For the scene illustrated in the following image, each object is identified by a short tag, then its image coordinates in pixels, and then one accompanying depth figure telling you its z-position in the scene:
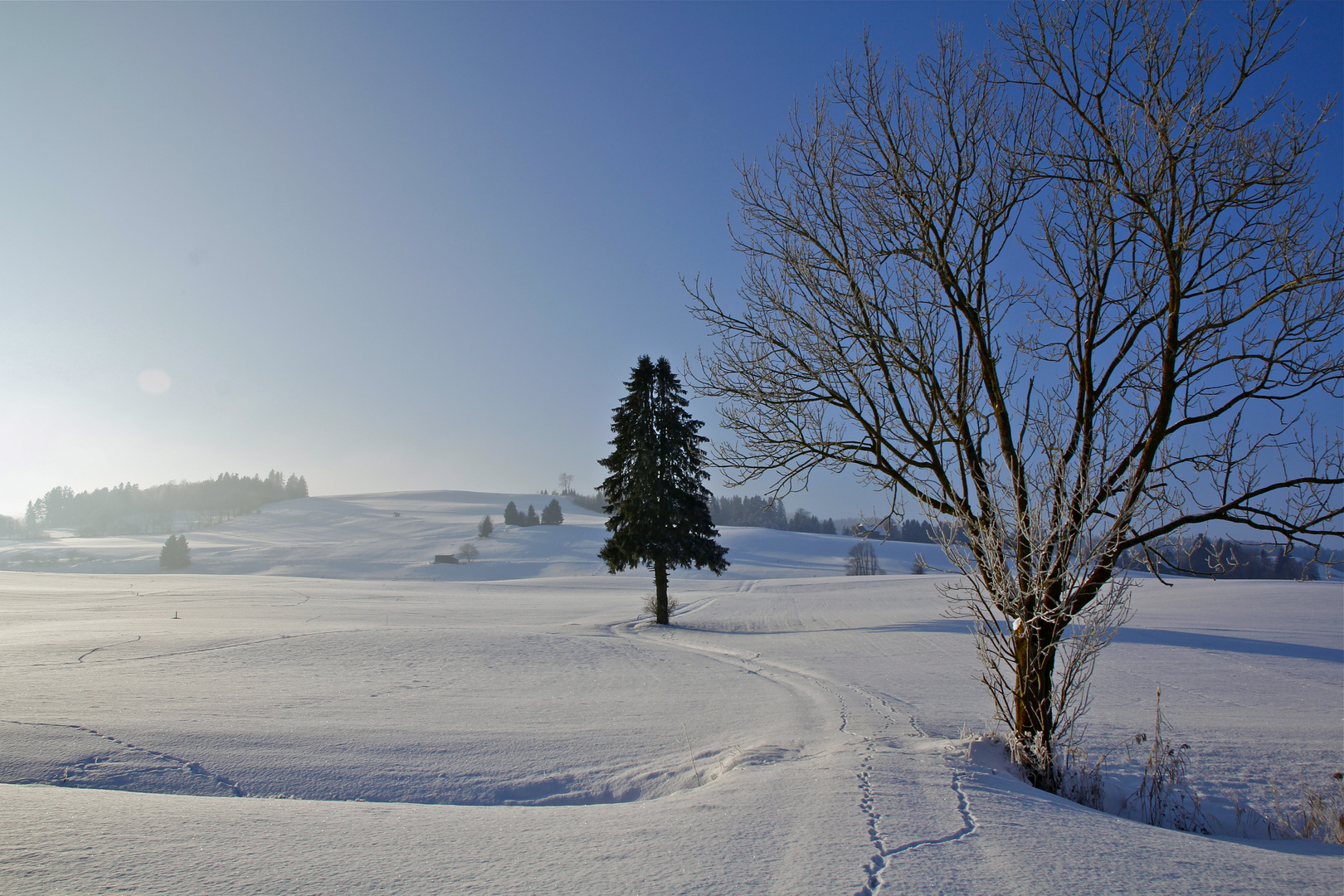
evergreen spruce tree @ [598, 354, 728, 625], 23.47
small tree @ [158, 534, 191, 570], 63.22
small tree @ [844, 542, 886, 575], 66.56
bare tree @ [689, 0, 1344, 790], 5.39
